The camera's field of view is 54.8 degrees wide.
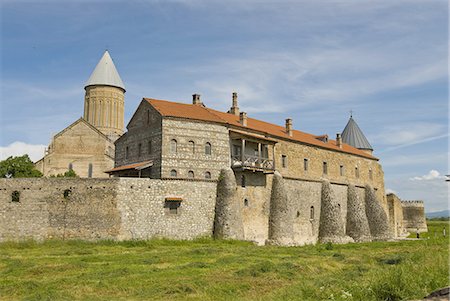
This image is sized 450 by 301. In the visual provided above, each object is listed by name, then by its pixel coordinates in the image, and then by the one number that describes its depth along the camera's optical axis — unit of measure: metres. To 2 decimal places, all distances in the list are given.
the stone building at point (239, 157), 28.69
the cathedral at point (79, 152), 46.34
